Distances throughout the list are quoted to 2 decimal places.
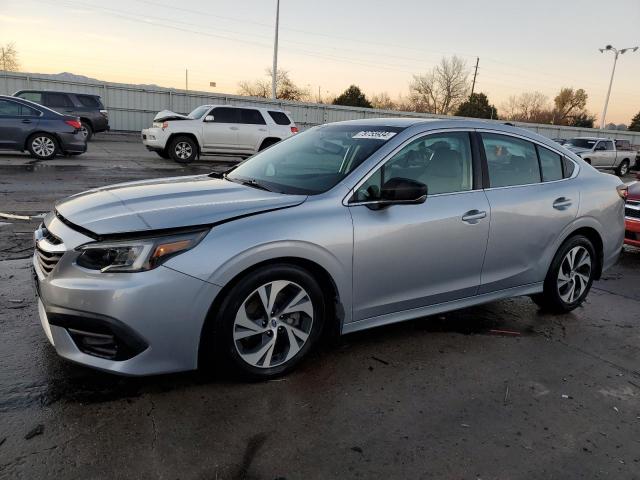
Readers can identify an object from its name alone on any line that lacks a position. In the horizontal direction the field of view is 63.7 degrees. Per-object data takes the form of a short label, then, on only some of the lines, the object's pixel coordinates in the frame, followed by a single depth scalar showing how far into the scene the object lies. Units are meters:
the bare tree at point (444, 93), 67.75
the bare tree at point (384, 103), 71.60
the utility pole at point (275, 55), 32.03
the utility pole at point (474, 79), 68.59
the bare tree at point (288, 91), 62.04
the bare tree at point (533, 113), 81.44
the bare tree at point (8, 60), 69.52
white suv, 15.45
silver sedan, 2.65
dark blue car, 12.77
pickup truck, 22.66
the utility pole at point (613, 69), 39.53
